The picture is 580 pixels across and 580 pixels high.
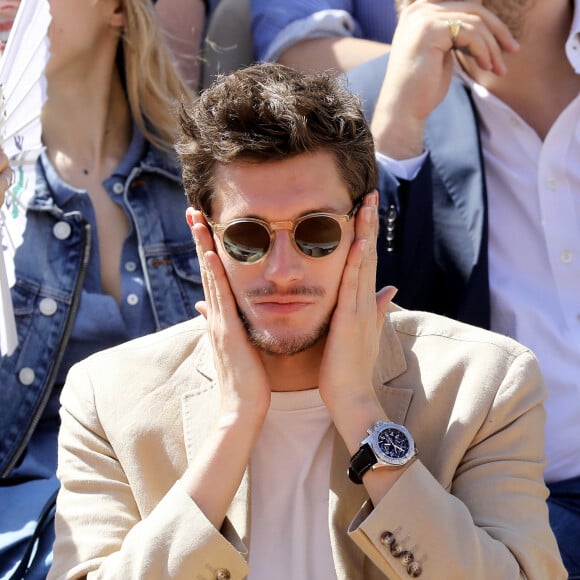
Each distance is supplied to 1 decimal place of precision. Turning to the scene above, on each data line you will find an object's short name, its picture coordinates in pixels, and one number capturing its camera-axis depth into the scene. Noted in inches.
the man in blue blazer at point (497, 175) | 259.0
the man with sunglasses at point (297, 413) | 185.2
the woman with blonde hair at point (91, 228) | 253.3
